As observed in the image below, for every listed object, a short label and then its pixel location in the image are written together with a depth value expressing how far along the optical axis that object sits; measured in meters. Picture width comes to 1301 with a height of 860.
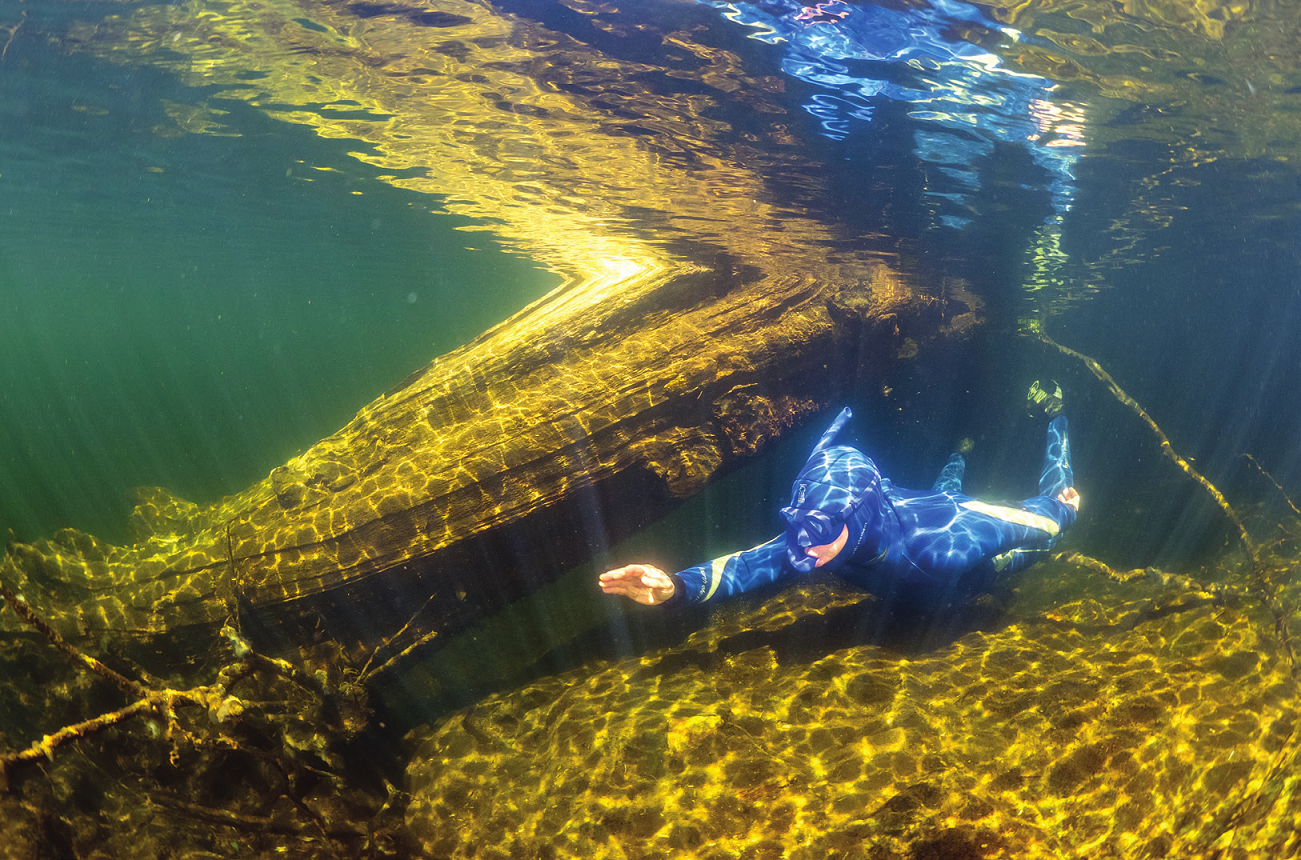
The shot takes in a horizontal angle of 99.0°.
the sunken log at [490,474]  6.25
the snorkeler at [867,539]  5.56
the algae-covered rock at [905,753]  4.04
